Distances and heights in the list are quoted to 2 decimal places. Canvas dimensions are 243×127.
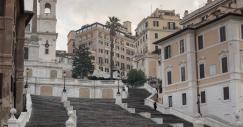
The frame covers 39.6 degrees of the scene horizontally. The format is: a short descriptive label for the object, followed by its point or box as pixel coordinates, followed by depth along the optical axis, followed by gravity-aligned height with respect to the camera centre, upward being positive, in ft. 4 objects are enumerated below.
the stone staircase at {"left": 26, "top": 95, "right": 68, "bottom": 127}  88.99 -10.08
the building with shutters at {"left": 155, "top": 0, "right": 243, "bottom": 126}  114.19 +3.99
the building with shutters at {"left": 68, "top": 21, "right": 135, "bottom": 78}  363.49 +40.20
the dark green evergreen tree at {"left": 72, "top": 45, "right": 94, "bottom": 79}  253.14 +10.34
